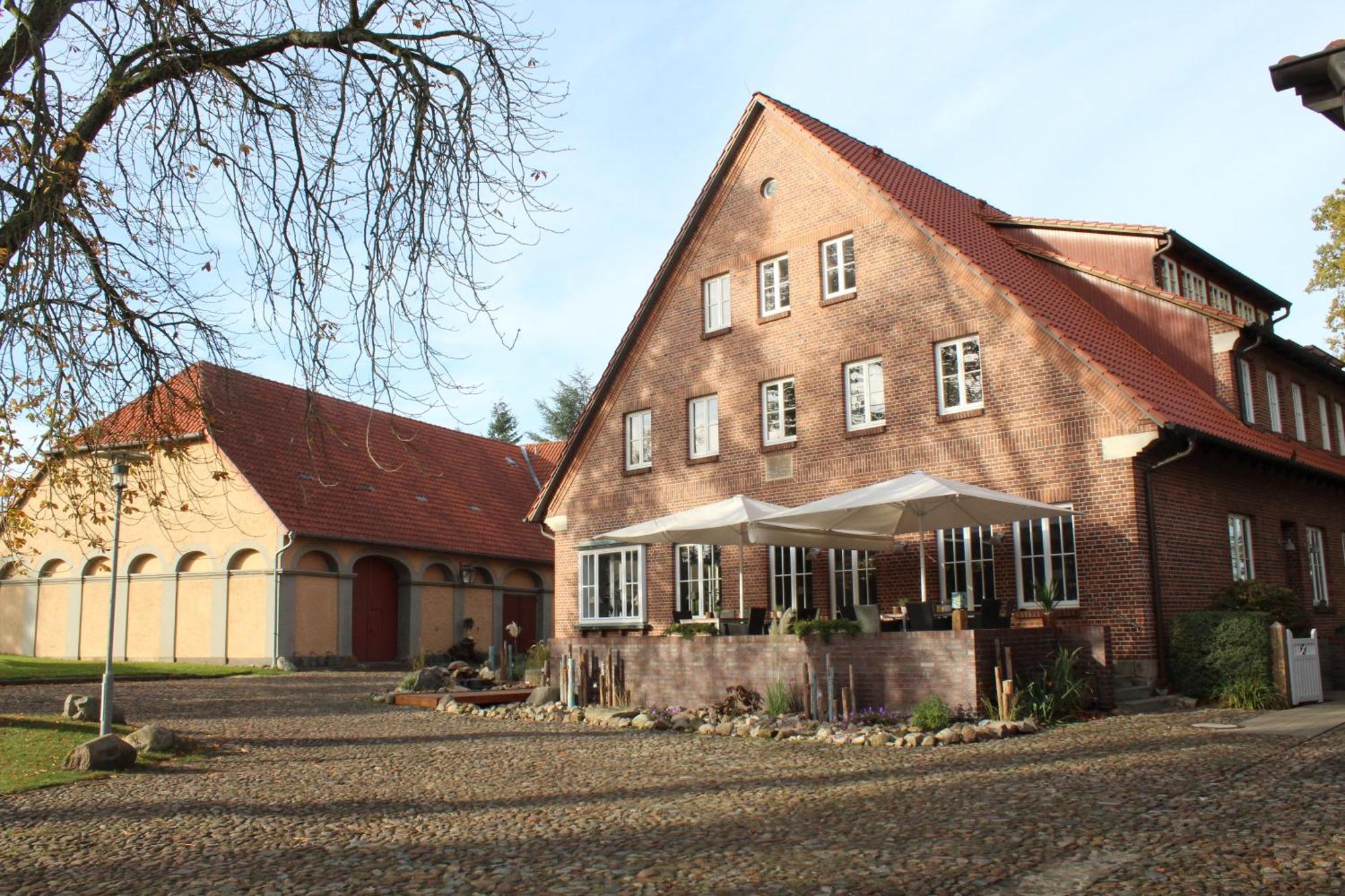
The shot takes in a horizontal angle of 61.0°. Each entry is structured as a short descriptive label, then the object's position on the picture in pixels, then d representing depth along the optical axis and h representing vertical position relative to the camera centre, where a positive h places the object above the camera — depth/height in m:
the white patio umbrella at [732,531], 15.76 +1.17
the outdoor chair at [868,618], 14.55 -0.11
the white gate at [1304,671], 14.10 -0.90
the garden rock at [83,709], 14.16 -1.00
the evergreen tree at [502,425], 67.31 +11.25
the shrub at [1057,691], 13.02 -1.00
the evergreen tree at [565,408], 61.78 +11.24
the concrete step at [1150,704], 14.08 -1.26
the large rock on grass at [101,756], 10.60 -1.18
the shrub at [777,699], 14.03 -1.07
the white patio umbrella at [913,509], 14.08 +1.27
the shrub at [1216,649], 14.27 -0.61
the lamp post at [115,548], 12.10 +0.84
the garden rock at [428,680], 19.03 -1.00
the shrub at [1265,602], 15.62 -0.02
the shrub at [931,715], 12.38 -1.16
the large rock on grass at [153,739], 11.52 -1.14
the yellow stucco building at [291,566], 27.44 +1.51
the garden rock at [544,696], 17.03 -1.17
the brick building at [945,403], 15.95 +3.36
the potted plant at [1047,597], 15.16 +0.10
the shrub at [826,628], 14.29 -0.22
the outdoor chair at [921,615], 14.73 -0.09
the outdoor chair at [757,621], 16.47 -0.13
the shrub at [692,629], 16.45 -0.23
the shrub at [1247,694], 13.95 -1.15
